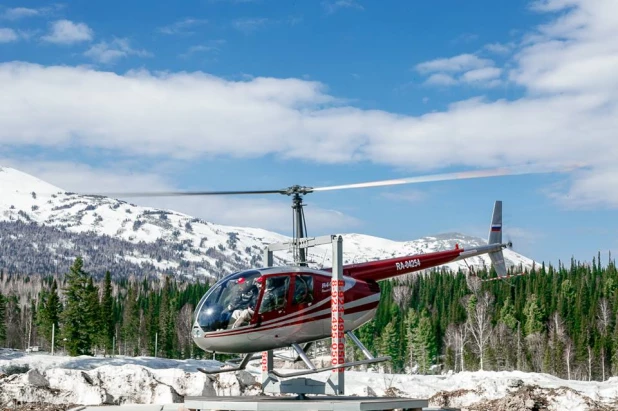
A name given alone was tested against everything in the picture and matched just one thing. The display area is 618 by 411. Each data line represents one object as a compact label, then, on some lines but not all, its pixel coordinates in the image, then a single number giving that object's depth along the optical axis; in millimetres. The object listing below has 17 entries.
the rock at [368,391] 26034
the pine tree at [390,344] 96875
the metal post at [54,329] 78719
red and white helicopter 18828
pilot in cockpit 18875
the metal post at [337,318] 18656
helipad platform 16156
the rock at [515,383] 28859
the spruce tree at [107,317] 86788
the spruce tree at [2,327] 85388
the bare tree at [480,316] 93750
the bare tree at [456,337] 94938
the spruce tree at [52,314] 82750
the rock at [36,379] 24067
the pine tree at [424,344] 96312
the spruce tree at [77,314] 68062
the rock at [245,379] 26628
